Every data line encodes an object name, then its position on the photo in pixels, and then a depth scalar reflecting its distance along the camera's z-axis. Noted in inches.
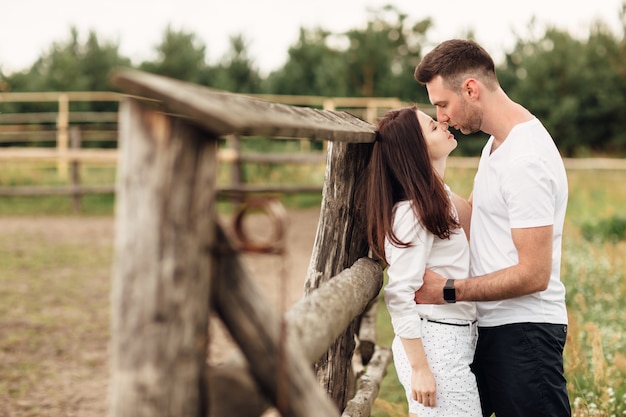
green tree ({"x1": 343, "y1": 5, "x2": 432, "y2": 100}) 852.0
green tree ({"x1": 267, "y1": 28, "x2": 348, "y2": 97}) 857.5
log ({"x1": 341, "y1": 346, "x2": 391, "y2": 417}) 112.3
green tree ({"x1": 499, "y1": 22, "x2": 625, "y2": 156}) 868.6
